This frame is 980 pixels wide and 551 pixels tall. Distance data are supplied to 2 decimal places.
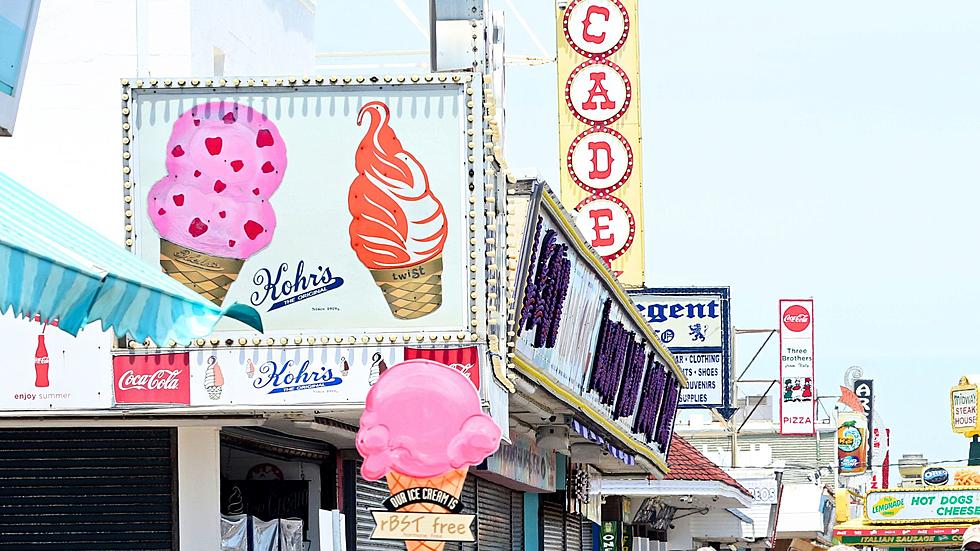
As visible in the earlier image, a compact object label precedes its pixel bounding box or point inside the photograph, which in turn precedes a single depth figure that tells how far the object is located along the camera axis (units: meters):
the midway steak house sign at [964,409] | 89.62
